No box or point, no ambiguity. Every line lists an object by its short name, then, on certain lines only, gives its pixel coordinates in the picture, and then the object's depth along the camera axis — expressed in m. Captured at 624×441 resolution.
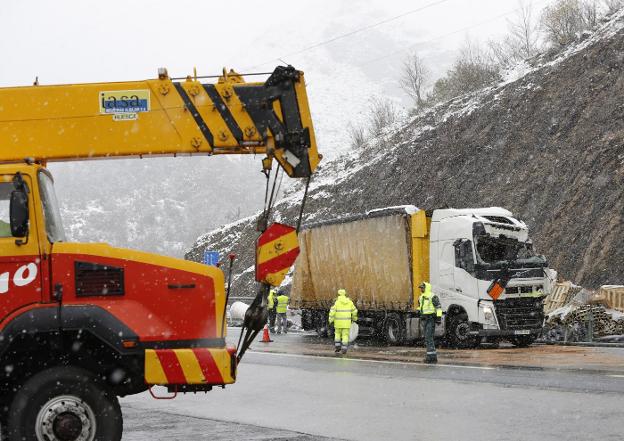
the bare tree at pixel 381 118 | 73.75
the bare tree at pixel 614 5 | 50.61
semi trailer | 23.73
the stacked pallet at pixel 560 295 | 29.23
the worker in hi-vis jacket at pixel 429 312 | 20.02
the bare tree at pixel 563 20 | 58.31
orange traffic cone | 30.37
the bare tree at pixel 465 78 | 60.25
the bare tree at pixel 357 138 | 70.49
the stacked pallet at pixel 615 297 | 27.10
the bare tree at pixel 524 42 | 66.94
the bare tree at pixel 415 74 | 77.72
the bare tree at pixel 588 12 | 57.16
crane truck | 8.41
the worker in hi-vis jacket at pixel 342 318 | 22.80
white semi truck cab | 23.67
